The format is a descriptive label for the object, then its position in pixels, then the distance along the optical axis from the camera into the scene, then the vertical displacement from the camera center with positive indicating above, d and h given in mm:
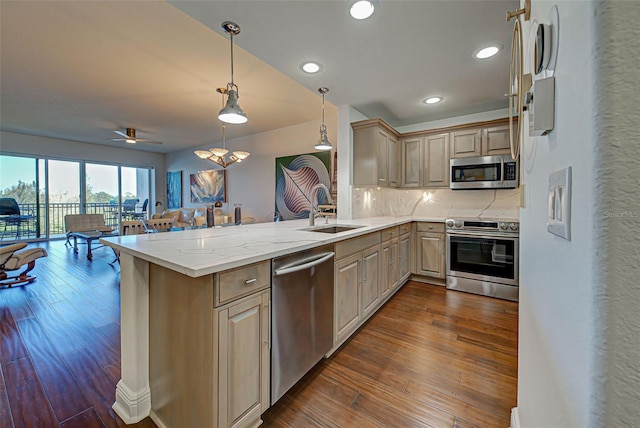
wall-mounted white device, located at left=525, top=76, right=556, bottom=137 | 583 +250
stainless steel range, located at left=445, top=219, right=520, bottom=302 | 2858 -561
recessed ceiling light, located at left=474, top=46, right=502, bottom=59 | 2174 +1378
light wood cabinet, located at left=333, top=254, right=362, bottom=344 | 1902 -687
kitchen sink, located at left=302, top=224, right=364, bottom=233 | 2498 -193
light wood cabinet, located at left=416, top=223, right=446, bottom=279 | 3348 -541
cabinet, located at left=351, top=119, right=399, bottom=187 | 3287 +751
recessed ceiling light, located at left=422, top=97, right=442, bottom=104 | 3254 +1424
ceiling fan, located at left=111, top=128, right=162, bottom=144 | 5259 +1596
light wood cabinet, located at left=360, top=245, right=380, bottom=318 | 2275 -663
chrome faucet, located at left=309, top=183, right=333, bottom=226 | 2470 -66
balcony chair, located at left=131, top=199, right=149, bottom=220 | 8160 -124
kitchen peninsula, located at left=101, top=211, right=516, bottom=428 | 1089 -566
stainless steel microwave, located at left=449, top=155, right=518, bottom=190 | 3148 +479
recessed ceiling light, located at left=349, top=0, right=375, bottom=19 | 1673 +1353
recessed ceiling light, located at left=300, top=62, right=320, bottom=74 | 2395 +1365
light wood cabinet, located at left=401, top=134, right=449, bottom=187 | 3633 +716
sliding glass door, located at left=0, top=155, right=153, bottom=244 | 6266 +418
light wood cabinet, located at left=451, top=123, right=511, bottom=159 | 3248 +905
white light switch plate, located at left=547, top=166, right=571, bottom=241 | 485 +13
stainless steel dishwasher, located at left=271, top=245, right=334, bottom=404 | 1359 -623
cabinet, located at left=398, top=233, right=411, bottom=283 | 3146 -615
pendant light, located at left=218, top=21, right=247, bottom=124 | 2113 +817
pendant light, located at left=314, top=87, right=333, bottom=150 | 2975 +806
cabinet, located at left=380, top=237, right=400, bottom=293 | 2695 -615
